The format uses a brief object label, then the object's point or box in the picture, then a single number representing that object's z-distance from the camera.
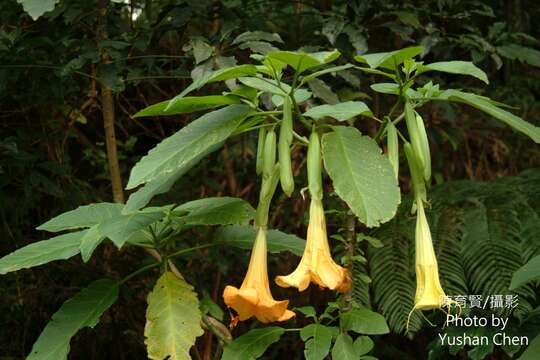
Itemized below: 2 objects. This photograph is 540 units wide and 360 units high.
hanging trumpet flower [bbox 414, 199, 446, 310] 1.05
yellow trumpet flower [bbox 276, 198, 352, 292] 1.02
